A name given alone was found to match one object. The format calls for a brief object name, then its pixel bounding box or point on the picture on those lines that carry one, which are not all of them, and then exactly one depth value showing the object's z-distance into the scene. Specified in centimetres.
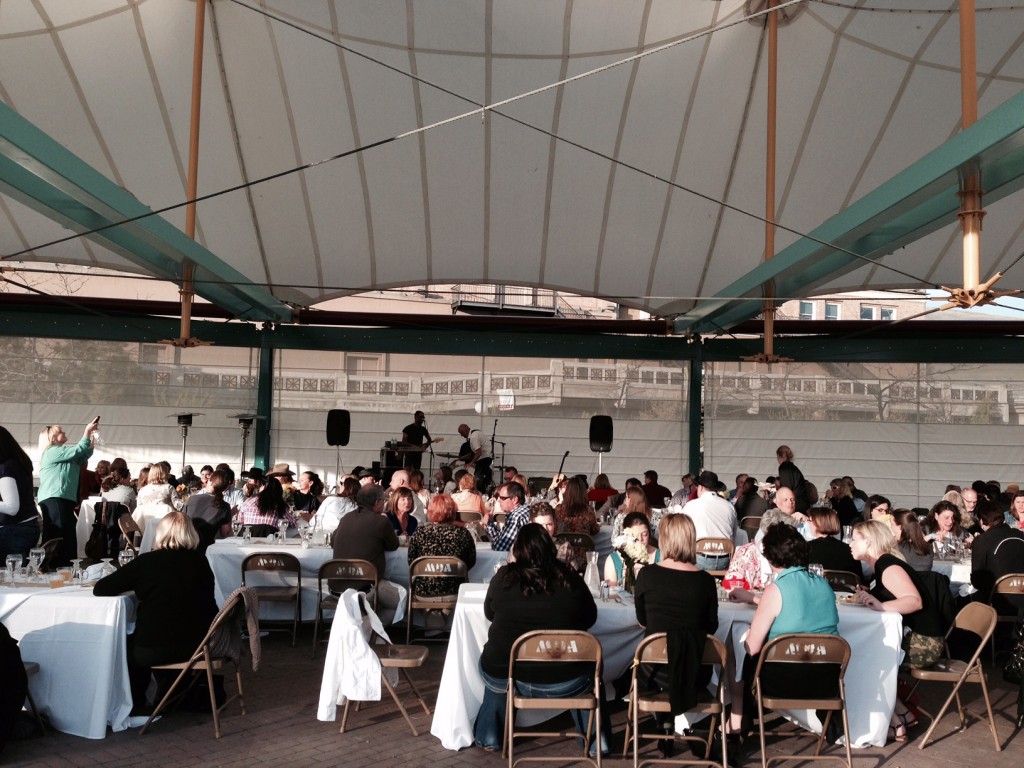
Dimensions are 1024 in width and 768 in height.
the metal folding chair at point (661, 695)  434
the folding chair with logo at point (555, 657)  434
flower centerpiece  617
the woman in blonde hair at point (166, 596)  488
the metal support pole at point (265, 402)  1533
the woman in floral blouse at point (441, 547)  679
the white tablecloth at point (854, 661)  487
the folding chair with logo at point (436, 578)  669
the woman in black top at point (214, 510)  804
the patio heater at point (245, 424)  1475
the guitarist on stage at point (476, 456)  1470
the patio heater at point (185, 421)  1455
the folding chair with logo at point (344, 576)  652
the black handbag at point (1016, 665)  545
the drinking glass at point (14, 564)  544
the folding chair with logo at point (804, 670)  439
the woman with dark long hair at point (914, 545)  660
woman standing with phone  852
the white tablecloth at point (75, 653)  485
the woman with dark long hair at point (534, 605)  449
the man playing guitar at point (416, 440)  1472
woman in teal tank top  457
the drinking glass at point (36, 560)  545
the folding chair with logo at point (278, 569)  688
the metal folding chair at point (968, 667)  490
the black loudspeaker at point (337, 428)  1488
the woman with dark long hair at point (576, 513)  802
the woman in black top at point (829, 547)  638
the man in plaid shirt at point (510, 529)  732
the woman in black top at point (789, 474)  1099
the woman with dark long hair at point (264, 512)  804
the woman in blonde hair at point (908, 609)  507
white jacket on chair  462
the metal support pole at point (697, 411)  1552
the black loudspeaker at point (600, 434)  1491
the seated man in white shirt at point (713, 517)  844
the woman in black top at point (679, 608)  434
